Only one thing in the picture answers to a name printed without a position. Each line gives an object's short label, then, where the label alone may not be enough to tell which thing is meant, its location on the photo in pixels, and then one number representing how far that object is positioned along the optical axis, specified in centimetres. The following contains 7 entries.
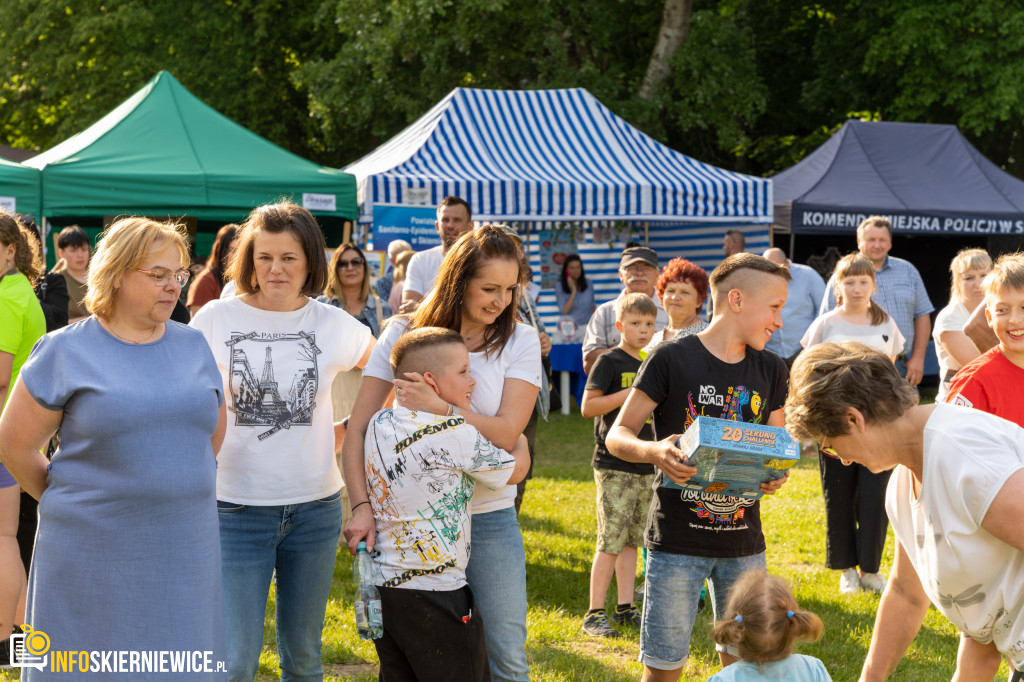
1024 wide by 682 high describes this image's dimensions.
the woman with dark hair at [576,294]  1324
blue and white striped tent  1117
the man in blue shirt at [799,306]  842
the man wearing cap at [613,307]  596
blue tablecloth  1236
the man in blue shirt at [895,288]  721
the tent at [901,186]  1287
